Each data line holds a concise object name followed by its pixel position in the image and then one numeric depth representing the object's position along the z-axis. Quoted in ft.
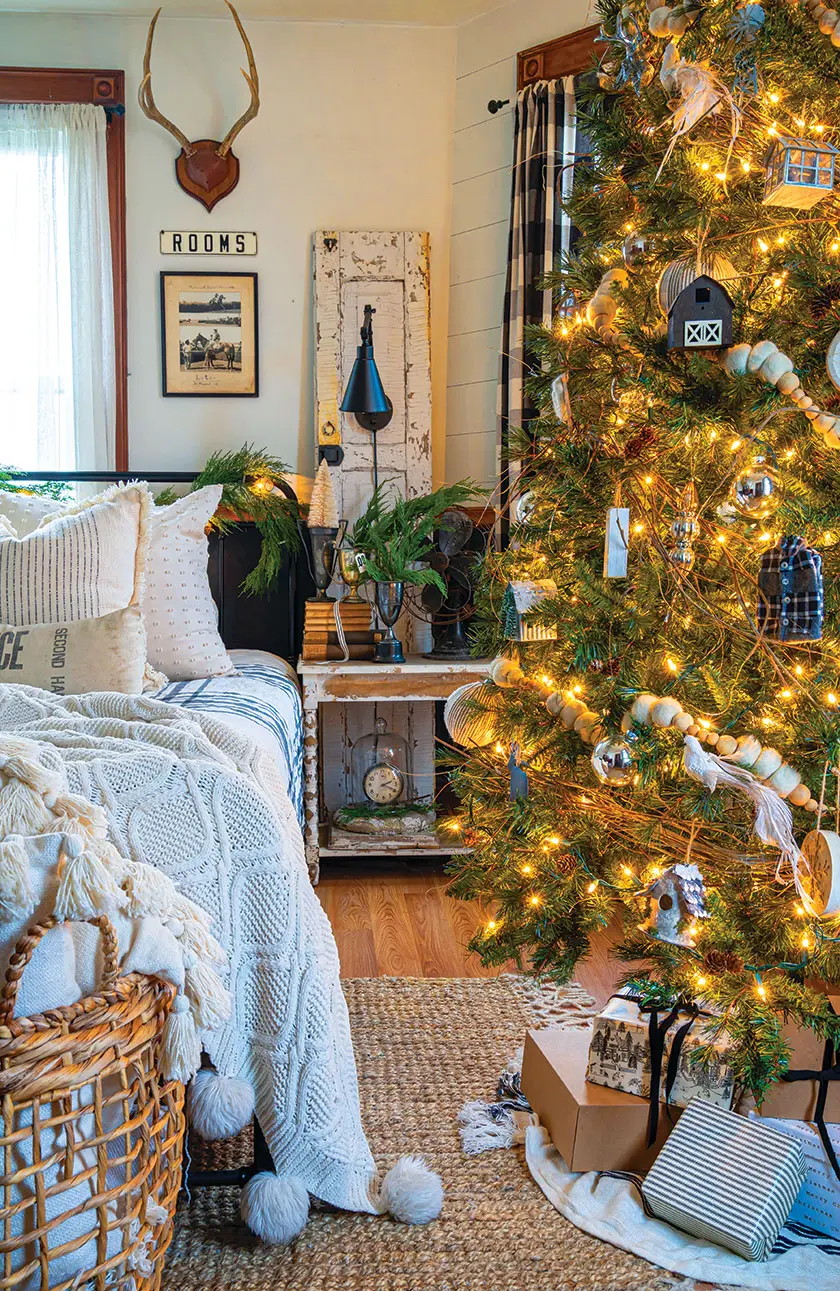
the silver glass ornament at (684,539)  5.05
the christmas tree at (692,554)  4.65
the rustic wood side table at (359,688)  9.96
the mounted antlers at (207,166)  11.28
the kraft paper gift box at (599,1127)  5.36
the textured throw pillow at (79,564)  7.92
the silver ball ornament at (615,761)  4.90
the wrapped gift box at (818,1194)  5.01
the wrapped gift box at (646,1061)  5.27
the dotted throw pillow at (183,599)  9.06
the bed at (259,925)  4.91
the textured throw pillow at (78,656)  7.35
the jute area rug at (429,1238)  4.73
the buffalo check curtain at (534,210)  10.82
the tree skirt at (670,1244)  4.72
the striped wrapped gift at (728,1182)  4.82
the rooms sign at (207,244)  11.62
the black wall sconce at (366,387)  10.90
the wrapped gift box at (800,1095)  5.26
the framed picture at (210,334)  11.66
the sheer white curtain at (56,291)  11.37
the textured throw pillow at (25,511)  9.12
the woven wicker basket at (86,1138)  3.28
